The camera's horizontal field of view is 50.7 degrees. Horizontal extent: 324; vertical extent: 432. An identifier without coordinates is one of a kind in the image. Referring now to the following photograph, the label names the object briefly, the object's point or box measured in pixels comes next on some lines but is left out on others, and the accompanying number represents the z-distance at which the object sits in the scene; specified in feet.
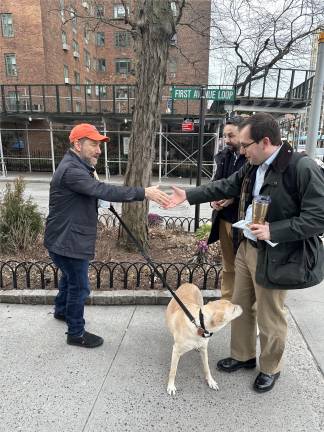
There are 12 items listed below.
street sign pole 18.74
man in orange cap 8.72
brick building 61.38
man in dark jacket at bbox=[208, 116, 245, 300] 10.79
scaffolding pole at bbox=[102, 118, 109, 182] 51.83
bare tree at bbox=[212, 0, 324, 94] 56.85
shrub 15.88
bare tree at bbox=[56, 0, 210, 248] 15.21
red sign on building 50.14
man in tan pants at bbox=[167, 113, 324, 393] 6.94
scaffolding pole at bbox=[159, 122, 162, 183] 48.96
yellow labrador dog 7.72
